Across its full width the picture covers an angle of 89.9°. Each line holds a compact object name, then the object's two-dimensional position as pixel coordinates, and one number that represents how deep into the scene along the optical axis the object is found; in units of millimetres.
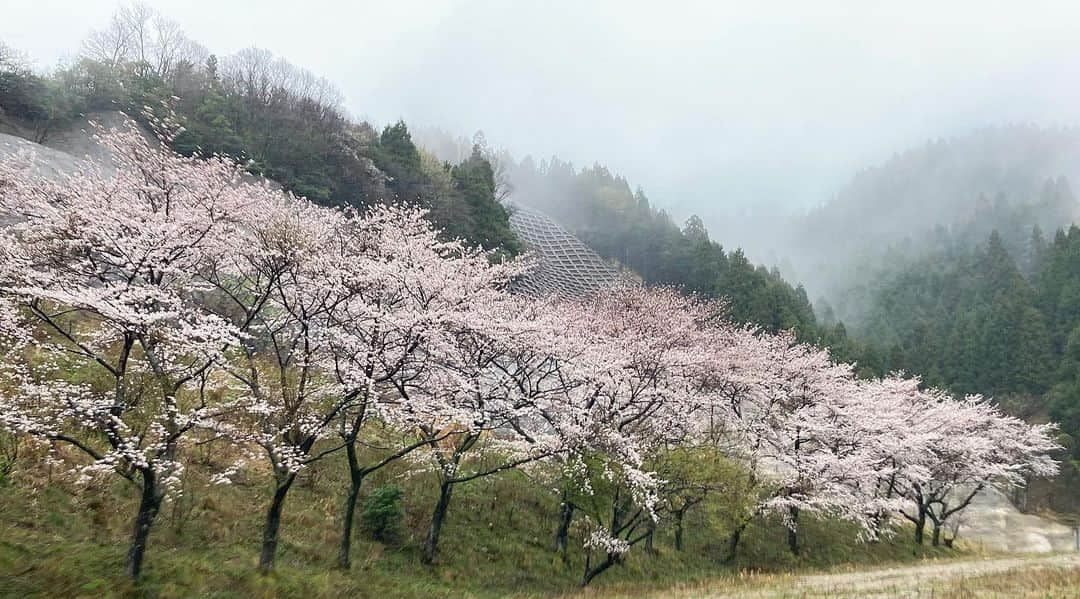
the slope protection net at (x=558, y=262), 65269
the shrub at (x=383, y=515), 15259
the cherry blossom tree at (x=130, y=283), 9070
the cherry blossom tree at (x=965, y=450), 29875
